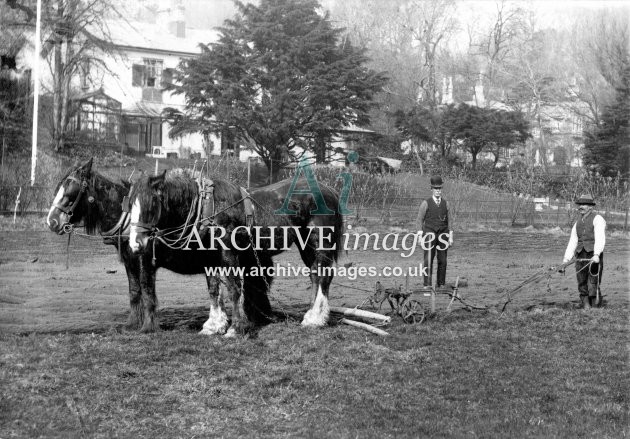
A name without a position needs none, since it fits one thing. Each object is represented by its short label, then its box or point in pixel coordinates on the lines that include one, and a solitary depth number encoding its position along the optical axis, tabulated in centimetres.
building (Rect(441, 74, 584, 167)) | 3922
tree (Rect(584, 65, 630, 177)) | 3478
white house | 3098
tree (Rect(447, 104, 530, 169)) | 3475
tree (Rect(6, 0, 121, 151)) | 2645
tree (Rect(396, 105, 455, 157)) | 3428
